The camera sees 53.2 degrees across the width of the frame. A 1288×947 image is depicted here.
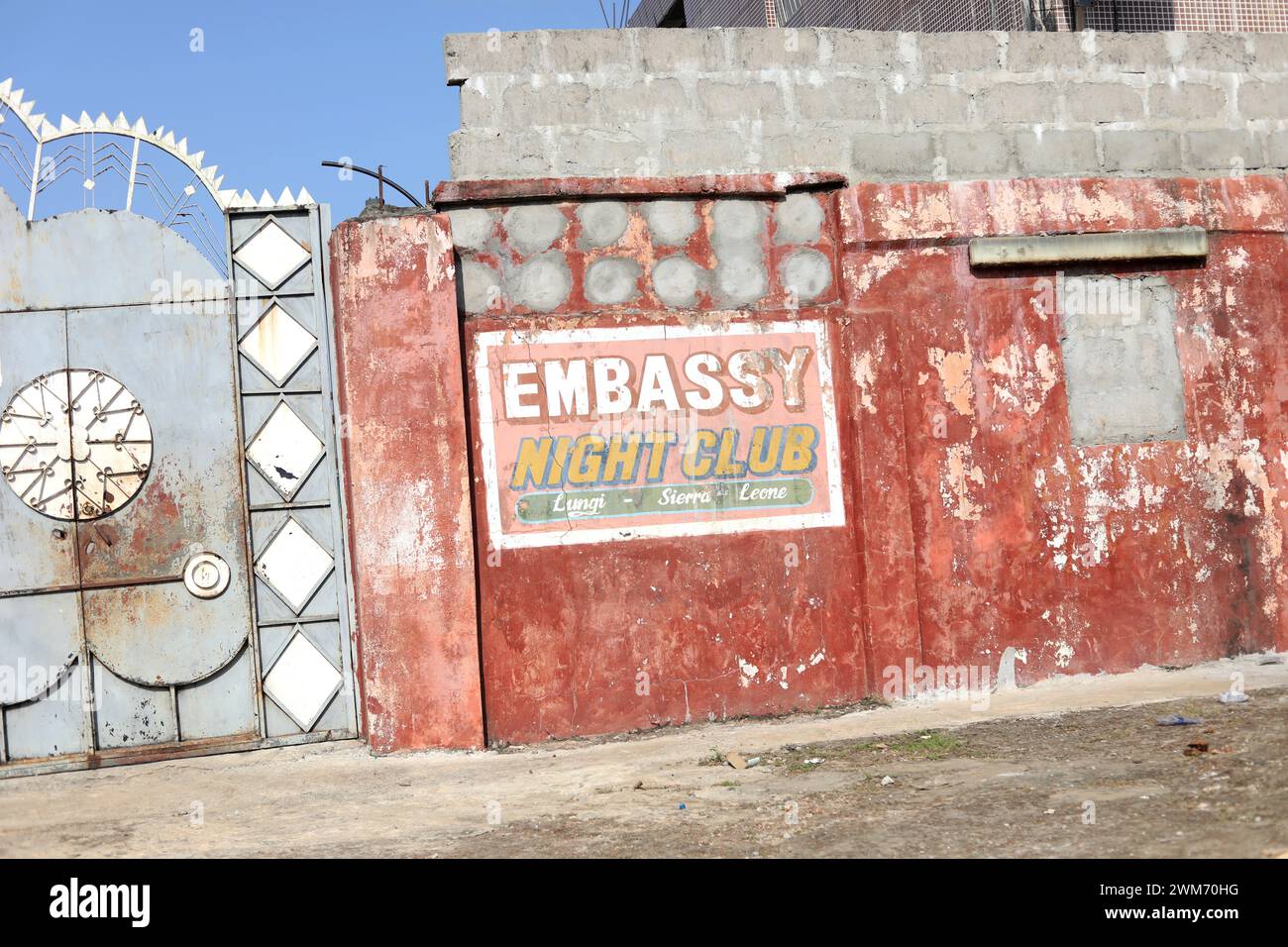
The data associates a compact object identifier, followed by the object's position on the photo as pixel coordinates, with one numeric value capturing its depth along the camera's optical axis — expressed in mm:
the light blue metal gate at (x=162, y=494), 6574
